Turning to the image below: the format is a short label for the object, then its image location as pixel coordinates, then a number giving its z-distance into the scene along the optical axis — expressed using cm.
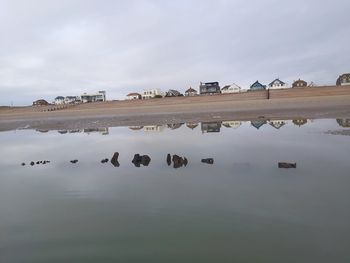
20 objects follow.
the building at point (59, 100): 14940
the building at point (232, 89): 11599
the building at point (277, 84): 10789
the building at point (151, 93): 13545
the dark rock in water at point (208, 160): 1492
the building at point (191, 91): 12294
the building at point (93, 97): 14638
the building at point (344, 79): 10529
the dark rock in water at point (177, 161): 1495
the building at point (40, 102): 13894
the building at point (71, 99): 14485
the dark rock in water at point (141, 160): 1606
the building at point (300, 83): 10594
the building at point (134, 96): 13550
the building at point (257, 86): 10830
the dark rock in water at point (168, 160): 1559
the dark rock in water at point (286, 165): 1295
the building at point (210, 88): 11275
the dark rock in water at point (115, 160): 1656
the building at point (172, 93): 12327
